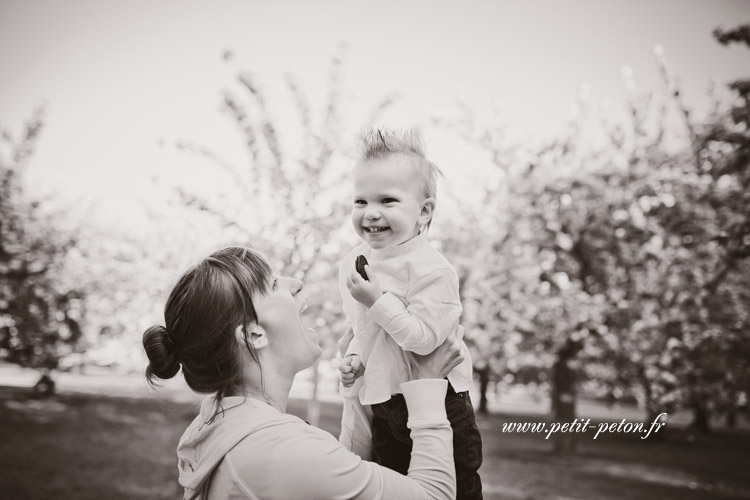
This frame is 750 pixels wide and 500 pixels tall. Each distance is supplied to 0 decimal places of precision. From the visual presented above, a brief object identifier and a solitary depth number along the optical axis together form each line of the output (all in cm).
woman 153
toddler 192
